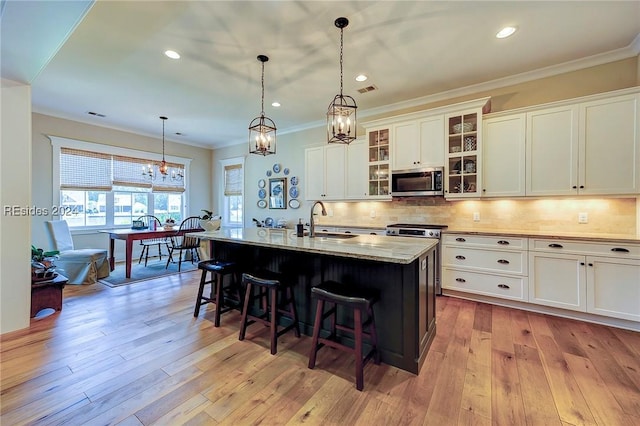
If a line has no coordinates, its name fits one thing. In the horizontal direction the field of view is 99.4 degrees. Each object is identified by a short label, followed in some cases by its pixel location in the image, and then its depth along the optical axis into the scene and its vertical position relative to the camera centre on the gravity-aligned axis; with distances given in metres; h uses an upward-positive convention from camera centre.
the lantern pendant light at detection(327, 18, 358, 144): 2.40 +0.82
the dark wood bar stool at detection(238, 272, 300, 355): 2.25 -0.88
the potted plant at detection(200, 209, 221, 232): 5.31 -0.25
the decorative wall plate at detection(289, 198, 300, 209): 5.62 +0.18
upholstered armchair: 4.13 -0.76
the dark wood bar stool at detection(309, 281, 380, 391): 1.81 -0.75
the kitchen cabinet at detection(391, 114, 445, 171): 3.70 +0.97
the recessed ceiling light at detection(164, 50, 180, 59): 2.86 +1.69
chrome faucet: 2.63 -0.18
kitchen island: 1.97 -0.53
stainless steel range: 3.59 -0.26
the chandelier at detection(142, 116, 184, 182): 6.13 +0.87
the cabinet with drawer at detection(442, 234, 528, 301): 3.10 -0.64
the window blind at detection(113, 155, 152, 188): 5.70 +0.84
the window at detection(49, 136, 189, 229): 5.04 +0.53
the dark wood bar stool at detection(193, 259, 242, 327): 2.77 -0.87
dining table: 4.44 -0.42
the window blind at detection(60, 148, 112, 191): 5.02 +0.79
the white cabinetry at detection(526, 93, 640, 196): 2.74 +0.70
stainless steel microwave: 3.71 +0.42
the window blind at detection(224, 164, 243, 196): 6.84 +0.82
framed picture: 5.84 +0.40
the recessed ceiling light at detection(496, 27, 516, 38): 2.52 +1.70
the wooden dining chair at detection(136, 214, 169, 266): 5.29 -0.66
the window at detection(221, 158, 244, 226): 6.80 +0.52
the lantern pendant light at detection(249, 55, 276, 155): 2.87 +0.80
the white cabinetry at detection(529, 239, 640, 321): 2.59 -0.65
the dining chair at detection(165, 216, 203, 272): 5.08 -0.58
